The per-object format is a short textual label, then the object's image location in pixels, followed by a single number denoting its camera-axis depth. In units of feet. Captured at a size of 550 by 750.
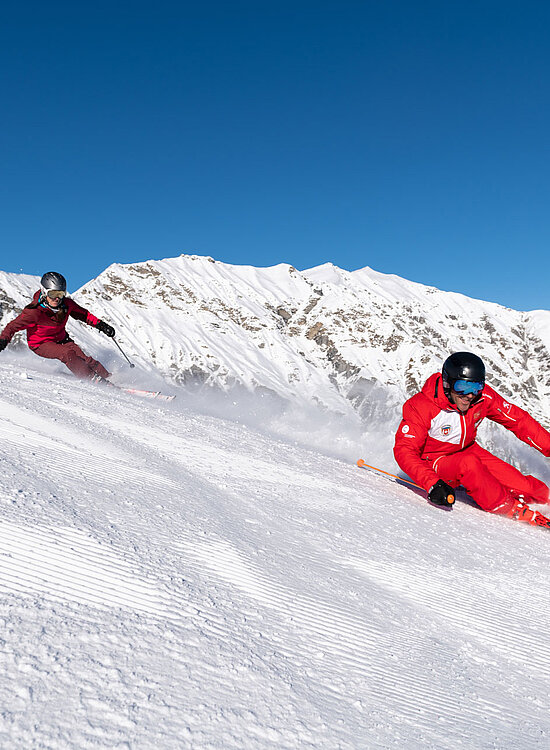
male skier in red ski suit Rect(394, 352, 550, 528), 18.02
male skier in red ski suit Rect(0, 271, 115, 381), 31.32
